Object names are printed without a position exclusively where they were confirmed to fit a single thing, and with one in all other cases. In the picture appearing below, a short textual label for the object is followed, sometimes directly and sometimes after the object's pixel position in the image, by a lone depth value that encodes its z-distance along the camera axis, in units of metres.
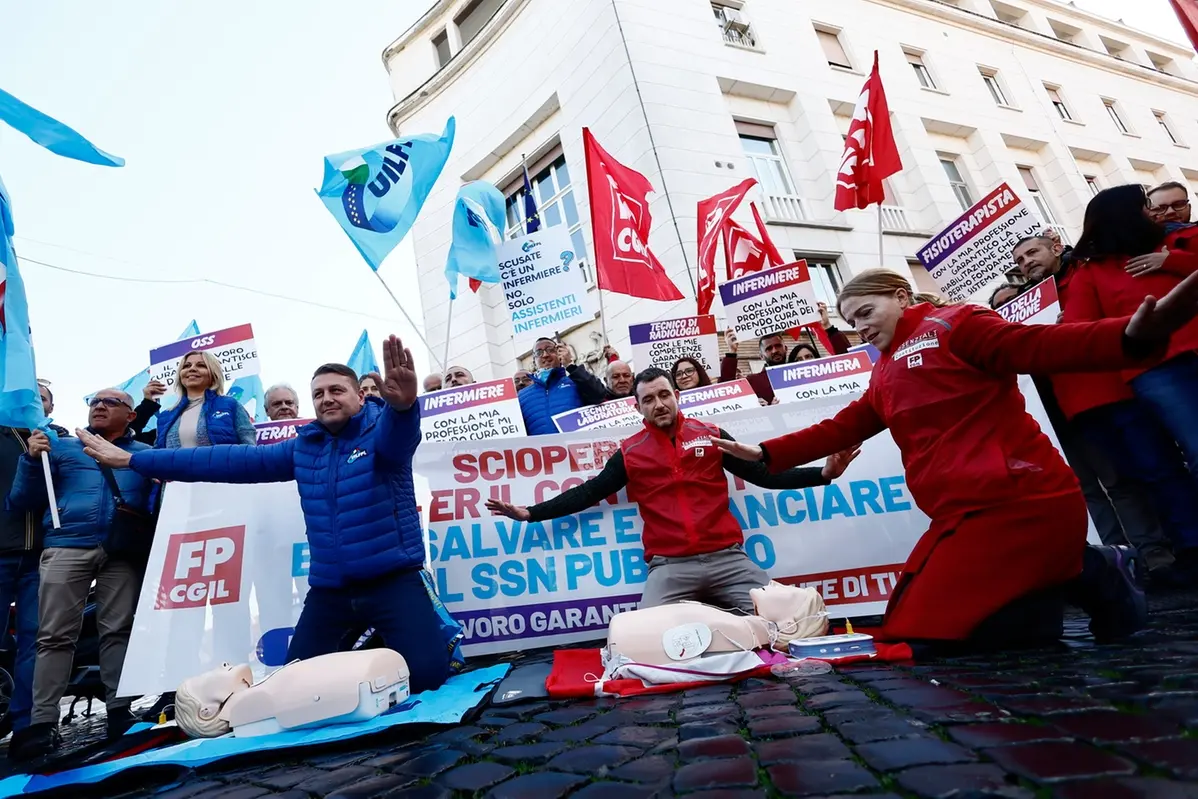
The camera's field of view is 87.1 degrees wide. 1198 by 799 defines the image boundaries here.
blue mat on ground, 2.26
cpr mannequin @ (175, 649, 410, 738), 2.50
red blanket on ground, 2.54
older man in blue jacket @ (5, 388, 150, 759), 3.65
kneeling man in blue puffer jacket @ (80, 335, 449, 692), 3.22
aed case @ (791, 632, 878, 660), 2.64
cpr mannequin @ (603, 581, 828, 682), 2.58
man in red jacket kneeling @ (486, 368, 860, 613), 3.55
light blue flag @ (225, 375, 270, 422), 9.39
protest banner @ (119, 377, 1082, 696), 3.86
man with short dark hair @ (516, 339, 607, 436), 6.29
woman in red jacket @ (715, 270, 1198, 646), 2.45
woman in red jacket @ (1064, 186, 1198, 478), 3.45
